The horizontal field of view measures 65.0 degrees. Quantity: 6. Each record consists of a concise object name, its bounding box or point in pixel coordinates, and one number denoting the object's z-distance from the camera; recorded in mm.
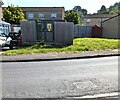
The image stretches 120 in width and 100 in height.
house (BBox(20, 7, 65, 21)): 22684
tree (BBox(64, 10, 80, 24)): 20514
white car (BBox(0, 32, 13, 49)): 7827
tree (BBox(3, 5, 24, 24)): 18305
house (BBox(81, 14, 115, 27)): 24381
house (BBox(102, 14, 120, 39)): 13434
